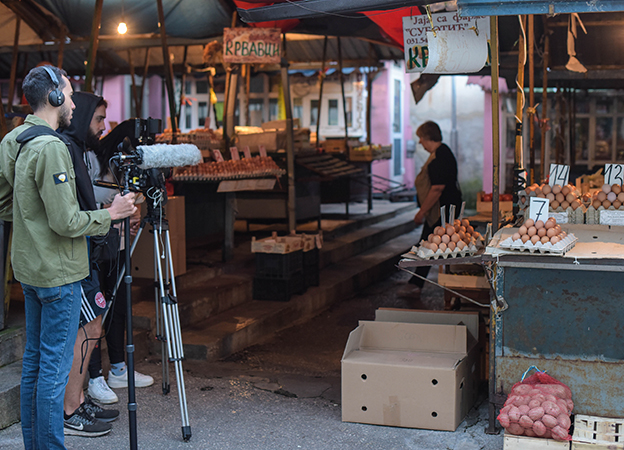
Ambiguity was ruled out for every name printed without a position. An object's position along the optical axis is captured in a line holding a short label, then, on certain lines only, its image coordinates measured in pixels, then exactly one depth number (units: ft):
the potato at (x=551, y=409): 11.49
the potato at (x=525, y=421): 11.53
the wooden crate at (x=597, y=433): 11.34
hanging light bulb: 26.63
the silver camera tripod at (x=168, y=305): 12.90
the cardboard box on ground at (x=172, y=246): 21.18
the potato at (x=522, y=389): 12.26
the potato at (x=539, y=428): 11.45
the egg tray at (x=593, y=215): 16.53
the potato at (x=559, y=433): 11.39
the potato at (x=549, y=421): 11.38
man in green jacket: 10.64
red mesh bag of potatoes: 11.45
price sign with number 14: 17.03
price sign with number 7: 13.48
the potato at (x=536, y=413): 11.48
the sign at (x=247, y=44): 24.93
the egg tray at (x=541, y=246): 12.61
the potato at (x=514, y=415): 11.67
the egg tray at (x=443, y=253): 14.23
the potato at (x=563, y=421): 11.44
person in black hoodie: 12.91
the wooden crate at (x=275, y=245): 23.98
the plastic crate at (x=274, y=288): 24.30
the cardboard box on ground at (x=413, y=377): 13.50
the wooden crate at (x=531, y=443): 11.46
